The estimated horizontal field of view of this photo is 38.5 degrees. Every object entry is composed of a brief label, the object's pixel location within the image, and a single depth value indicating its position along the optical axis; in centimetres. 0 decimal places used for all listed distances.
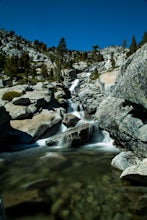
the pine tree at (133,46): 7593
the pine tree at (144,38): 7818
